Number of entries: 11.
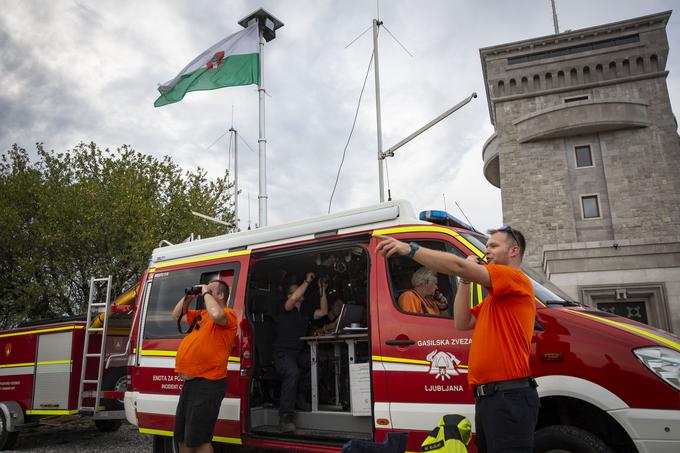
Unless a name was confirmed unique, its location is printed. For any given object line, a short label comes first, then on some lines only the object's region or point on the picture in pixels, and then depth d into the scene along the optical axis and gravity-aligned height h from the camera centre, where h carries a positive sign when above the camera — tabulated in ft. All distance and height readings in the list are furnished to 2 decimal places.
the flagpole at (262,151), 46.57 +17.40
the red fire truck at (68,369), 27.09 -1.31
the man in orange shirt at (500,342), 8.80 -0.17
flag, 45.09 +24.23
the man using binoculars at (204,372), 15.81 -0.96
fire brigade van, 11.67 -0.53
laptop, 18.66 +0.71
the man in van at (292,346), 19.08 -0.29
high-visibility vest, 8.63 -1.75
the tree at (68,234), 66.59 +14.41
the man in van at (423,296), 15.15 +1.16
